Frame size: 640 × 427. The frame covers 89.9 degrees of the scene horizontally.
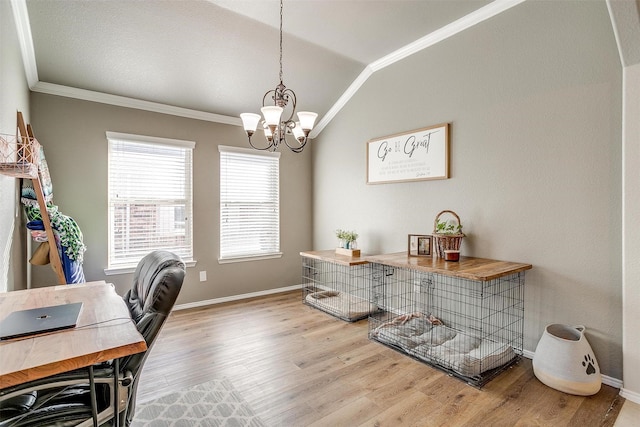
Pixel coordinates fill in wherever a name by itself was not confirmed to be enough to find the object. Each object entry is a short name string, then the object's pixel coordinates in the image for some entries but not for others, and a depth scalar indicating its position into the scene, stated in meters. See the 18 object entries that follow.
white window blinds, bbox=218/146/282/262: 4.21
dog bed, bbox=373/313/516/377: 2.33
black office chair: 1.10
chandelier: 2.17
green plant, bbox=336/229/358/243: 3.74
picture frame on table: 3.08
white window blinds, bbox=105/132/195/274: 3.50
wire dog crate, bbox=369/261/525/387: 2.41
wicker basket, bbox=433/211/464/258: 2.75
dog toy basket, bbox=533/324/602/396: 2.08
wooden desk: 0.94
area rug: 1.85
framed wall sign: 3.15
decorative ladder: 1.76
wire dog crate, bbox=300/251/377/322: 3.57
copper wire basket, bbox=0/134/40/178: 1.72
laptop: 1.15
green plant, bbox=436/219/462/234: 2.88
